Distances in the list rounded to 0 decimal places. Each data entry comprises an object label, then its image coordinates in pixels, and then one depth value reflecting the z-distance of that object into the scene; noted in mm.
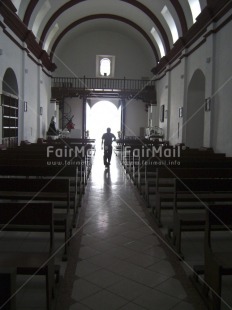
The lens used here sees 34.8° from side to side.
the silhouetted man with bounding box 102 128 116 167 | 14789
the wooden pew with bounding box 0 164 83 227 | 6488
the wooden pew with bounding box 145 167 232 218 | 6527
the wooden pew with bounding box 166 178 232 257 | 5172
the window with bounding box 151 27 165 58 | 21417
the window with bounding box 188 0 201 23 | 14136
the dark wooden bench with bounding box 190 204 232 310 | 3438
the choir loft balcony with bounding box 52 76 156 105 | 23453
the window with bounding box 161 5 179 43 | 17672
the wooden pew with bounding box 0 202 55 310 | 3361
